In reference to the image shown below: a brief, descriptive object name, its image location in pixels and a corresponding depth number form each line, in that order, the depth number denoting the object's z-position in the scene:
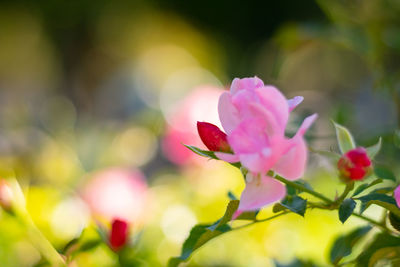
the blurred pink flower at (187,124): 1.44
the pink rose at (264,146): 0.64
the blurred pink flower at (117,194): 0.96
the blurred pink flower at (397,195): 0.65
